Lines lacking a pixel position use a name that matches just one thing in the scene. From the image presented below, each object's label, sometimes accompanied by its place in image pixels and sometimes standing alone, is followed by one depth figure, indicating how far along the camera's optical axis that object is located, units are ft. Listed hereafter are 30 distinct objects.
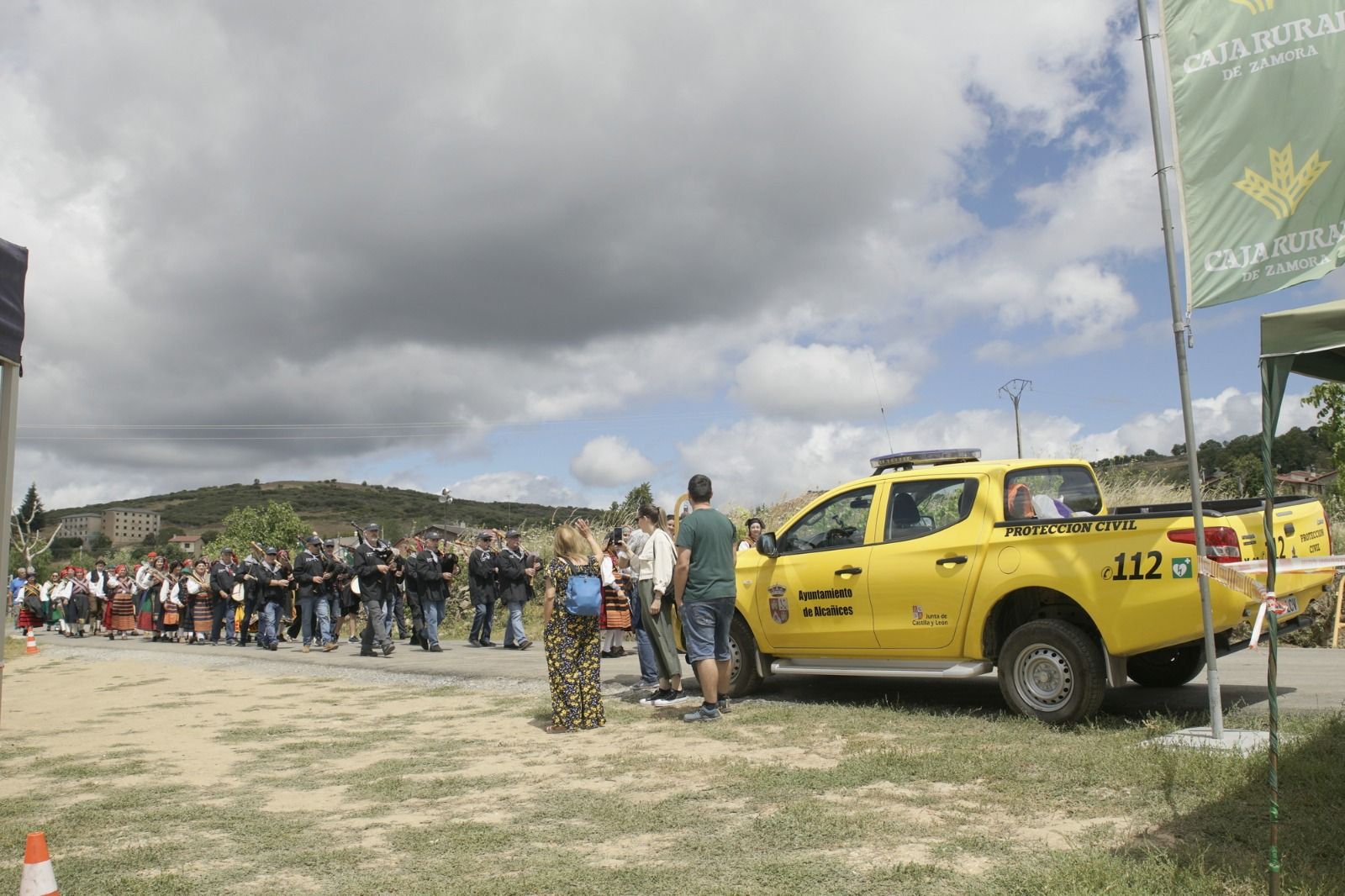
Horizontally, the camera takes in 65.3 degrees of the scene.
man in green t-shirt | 28.12
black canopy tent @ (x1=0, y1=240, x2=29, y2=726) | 18.52
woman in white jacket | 32.55
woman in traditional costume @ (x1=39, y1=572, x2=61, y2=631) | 109.09
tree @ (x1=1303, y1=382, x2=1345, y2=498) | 53.36
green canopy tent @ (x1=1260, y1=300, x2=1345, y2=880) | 13.41
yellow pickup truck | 22.97
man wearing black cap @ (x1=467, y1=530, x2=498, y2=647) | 59.11
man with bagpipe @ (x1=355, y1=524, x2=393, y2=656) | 54.19
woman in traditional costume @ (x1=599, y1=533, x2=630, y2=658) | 38.01
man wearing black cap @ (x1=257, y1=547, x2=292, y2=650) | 66.08
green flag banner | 16.78
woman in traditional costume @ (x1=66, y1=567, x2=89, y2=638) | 93.25
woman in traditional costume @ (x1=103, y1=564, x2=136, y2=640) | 89.30
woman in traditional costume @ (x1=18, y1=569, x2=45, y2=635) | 92.02
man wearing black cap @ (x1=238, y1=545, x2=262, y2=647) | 68.08
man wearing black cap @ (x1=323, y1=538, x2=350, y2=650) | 61.52
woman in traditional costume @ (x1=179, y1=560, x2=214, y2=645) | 79.87
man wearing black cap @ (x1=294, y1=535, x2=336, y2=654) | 59.82
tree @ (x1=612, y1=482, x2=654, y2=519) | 86.61
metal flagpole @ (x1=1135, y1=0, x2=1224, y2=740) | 20.88
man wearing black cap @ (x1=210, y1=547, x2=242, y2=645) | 74.13
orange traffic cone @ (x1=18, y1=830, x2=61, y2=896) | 11.89
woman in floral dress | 28.04
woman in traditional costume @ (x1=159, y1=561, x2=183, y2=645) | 81.65
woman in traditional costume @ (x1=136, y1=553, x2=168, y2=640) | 84.69
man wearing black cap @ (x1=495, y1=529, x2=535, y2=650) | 57.00
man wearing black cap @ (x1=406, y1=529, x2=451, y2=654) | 57.16
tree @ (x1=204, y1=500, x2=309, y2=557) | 330.75
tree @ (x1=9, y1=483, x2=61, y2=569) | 179.68
